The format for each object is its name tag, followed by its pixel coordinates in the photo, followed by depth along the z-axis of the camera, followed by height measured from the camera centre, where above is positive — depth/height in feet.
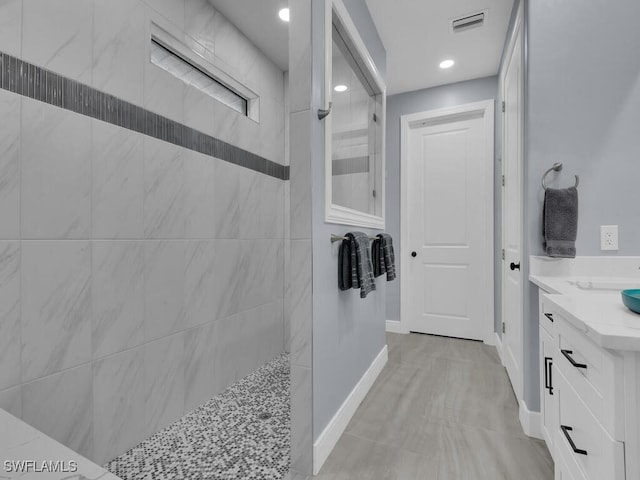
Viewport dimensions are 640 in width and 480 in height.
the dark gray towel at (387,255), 7.88 -0.36
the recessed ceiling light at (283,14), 7.75 +5.33
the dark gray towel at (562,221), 5.42 +0.31
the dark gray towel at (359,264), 5.81 -0.42
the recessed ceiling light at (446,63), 9.97 +5.35
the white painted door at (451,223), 10.82 +0.59
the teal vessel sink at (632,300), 2.87 -0.53
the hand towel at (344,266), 5.84 -0.46
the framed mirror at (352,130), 5.82 +2.39
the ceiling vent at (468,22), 8.05 +5.42
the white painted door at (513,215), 6.54 +0.59
